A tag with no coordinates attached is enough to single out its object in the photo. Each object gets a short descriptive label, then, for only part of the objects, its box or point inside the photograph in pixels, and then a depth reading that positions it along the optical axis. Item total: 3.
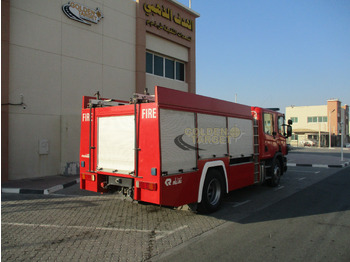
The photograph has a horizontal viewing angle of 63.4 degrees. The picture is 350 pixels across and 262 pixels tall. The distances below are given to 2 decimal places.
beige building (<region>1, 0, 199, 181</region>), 10.41
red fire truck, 5.36
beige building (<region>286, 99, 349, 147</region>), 59.19
